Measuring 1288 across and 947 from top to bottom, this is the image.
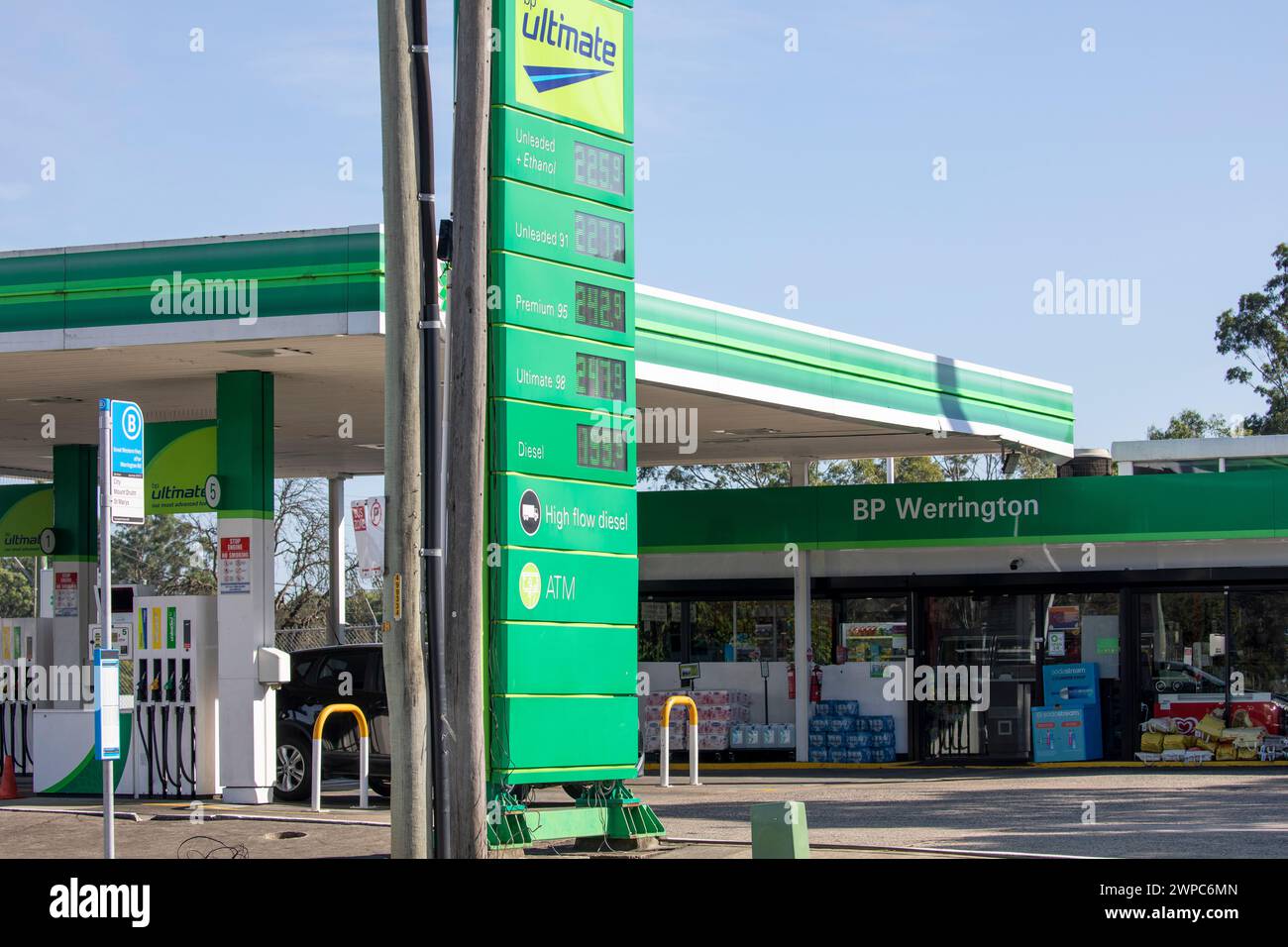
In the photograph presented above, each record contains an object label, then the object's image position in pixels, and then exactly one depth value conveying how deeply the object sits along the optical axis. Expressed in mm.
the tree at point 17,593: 76438
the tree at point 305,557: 45094
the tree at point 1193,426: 55844
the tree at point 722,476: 55281
